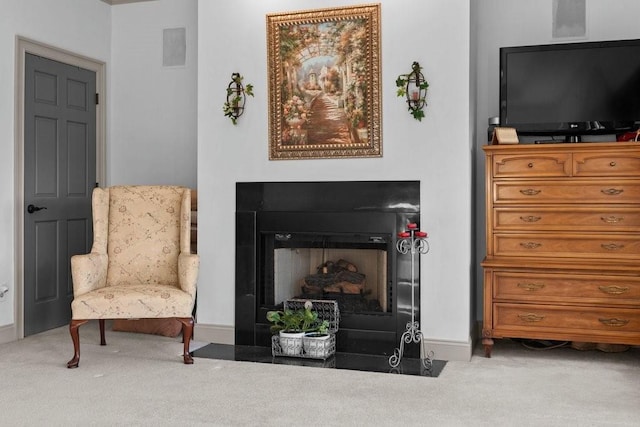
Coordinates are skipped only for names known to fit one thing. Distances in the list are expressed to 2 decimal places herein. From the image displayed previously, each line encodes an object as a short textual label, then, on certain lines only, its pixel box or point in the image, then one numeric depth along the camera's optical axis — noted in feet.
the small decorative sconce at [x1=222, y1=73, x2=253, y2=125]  15.55
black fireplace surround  14.40
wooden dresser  13.46
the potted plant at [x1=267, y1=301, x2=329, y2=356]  14.24
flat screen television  14.15
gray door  16.63
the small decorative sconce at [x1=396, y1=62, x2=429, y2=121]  14.14
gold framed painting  14.57
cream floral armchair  14.01
